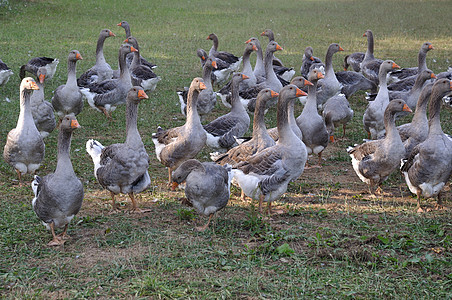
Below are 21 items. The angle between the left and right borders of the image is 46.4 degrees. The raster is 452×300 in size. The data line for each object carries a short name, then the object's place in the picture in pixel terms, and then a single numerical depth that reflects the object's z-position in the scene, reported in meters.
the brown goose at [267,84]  12.02
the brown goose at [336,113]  10.55
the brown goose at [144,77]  13.56
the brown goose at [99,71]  13.44
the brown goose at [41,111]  9.47
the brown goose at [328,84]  12.66
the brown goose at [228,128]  9.46
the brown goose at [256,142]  8.02
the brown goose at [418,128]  8.43
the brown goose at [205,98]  11.35
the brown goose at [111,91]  11.91
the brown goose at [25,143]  7.95
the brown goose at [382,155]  7.78
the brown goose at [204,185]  6.55
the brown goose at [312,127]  9.31
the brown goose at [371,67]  14.34
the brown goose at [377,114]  10.12
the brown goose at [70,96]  11.16
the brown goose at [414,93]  10.49
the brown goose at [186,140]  8.38
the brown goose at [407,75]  12.15
